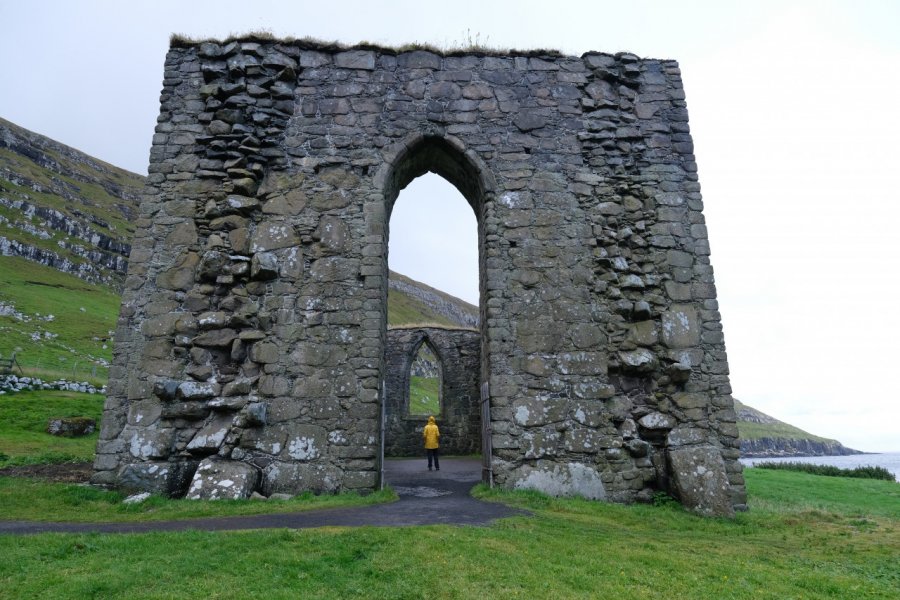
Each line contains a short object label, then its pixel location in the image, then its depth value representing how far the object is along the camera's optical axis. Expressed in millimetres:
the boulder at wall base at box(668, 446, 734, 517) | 8336
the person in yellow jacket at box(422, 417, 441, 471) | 14395
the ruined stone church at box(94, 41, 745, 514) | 8875
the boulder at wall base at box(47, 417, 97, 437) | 17344
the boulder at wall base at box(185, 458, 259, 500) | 8023
